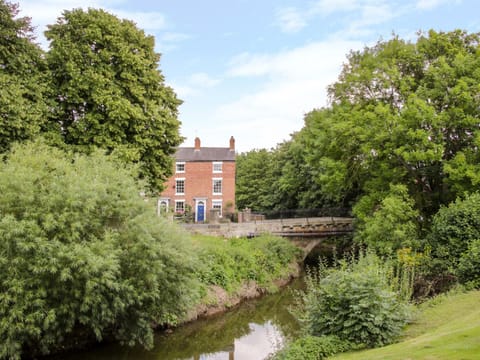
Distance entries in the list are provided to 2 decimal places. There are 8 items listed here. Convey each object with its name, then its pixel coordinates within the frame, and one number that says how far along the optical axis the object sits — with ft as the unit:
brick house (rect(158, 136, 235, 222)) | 159.18
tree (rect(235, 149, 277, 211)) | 203.31
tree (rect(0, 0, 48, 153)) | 60.18
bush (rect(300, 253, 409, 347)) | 35.53
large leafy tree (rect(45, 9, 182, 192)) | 72.59
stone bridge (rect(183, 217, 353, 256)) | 101.55
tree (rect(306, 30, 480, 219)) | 67.62
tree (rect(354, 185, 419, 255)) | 66.23
